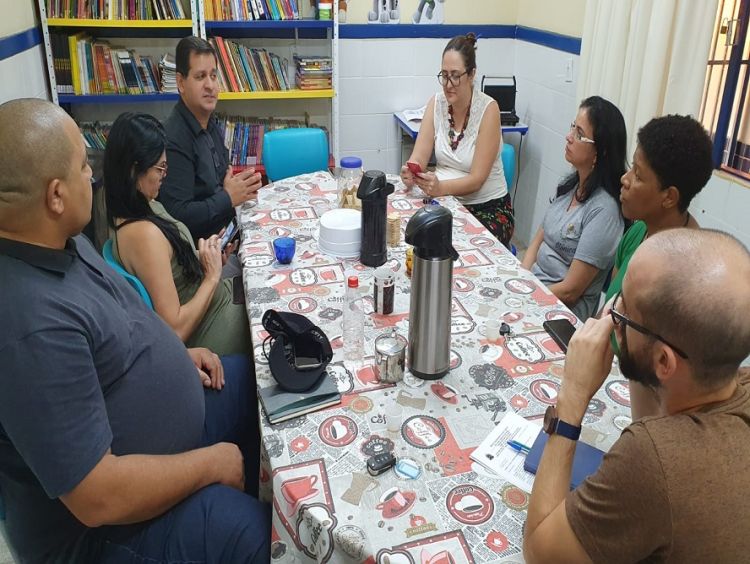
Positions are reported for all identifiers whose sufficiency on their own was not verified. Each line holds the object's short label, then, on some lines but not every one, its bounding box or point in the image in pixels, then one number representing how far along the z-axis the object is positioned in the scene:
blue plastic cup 2.07
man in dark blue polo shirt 1.05
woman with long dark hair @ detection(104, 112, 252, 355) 1.78
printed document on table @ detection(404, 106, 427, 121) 4.04
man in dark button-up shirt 2.55
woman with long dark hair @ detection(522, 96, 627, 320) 2.21
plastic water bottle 1.55
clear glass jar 2.48
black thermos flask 1.95
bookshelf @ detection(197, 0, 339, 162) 3.62
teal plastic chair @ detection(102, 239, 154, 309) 1.74
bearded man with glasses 0.82
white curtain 2.42
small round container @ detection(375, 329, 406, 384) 1.42
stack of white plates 2.12
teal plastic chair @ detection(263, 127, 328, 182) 3.24
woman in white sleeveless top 2.90
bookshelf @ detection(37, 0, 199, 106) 3.38
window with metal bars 2.44
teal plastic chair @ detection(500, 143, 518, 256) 3.22
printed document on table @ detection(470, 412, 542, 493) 1.17
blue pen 1.24
